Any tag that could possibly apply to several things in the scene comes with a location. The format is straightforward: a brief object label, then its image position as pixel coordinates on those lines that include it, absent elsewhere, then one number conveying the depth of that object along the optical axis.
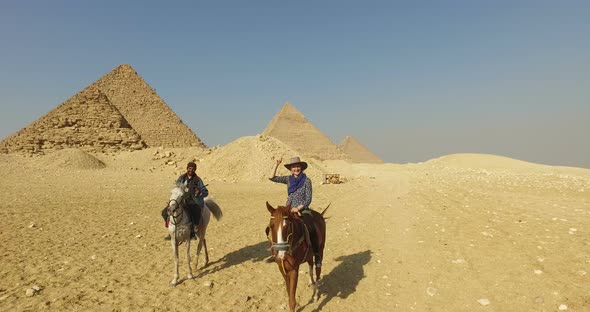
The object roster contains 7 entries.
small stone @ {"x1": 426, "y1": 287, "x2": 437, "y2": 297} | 5.60
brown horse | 4.32
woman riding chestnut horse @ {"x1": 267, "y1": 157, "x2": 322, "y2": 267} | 5.41
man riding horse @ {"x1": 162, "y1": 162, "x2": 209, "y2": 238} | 6.70
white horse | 6.19
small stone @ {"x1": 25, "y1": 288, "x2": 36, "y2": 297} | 5.65
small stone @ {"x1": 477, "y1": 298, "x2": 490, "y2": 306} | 5.14
